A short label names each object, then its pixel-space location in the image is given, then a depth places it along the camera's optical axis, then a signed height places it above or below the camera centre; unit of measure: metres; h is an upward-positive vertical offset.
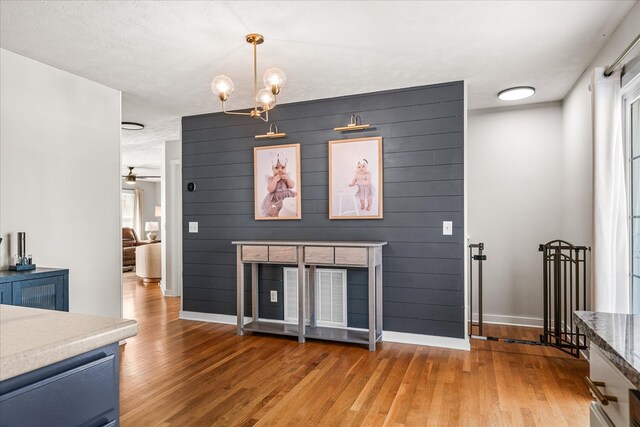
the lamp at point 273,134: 4.25 +0.85
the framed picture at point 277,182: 4.22 +0.33
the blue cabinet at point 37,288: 2.56 -0.51
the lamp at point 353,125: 3.88 +0.85
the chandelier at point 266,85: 2.49 +0.81
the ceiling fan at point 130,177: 9.32 +0.84
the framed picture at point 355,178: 3.87 +0.33
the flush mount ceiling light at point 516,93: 3.77 +1.15
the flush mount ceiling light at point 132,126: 5.14 +1.15
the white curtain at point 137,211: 12.02 +0.05
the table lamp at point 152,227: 11.47 -0.42
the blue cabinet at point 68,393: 0.86 -0.43
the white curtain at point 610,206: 2.53 +0.03
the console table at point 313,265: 3.53 -0.50
